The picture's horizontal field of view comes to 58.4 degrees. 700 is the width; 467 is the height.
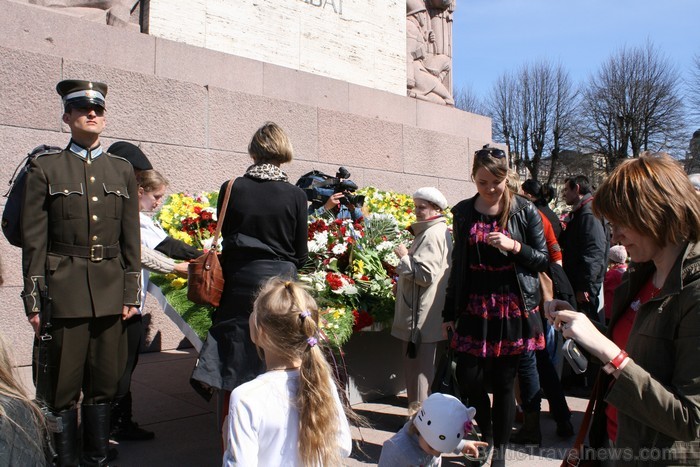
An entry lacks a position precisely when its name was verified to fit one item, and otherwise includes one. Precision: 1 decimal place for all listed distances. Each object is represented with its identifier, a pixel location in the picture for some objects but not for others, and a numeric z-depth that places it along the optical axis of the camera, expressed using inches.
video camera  228.4
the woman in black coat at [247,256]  129.9
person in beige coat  163.2
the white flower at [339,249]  192.4
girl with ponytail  79.2
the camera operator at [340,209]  221.9
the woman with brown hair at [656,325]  63.6
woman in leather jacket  135.3
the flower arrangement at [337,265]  171.6
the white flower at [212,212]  207.0
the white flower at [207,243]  182.4
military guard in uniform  119.0
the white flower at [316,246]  191.3
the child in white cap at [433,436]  101.1
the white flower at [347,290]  179.8
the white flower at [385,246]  203.6
